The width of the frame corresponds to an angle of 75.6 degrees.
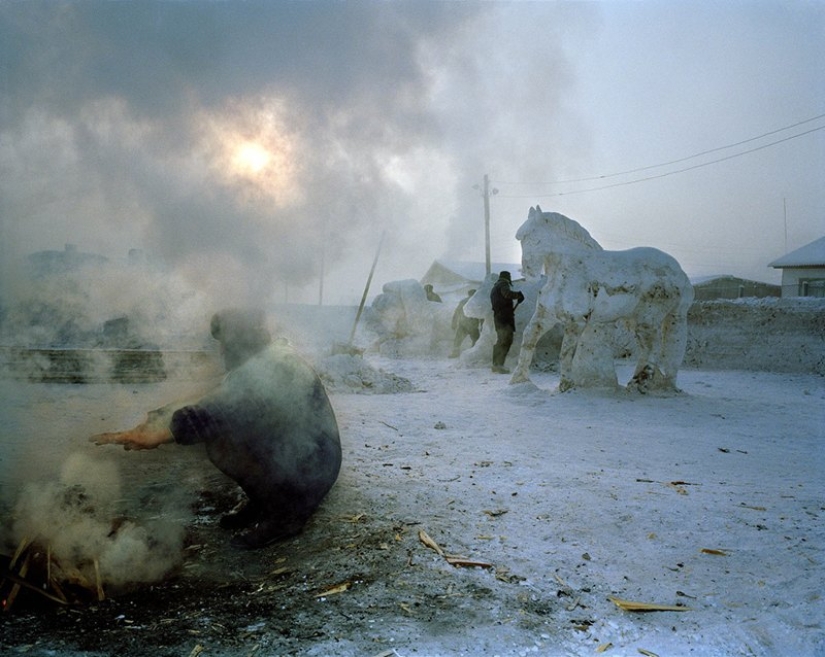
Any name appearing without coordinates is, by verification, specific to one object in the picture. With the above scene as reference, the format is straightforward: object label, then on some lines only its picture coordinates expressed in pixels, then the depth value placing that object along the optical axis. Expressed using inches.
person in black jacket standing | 422.6
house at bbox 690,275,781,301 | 946.1
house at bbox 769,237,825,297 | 810.2
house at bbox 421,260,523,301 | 1237.5
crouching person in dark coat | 102.0
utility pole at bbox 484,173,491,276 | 1020.4
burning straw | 94.9
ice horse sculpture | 300.2
